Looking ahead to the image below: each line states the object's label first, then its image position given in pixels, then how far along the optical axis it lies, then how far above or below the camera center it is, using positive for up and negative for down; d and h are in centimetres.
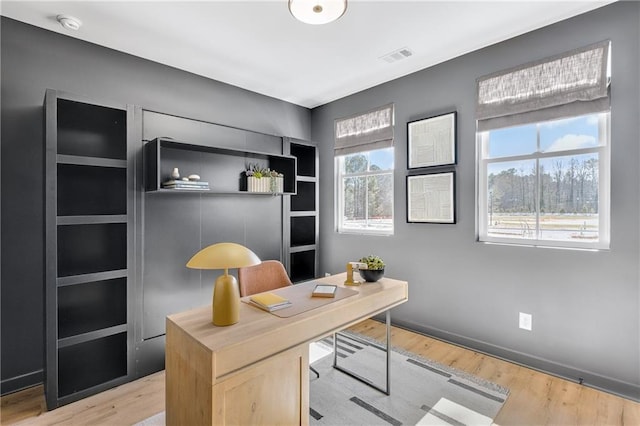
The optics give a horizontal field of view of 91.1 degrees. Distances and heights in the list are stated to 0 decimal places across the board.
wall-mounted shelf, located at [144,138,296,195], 270 +50
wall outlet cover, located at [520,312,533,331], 262 -92
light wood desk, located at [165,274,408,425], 131 -71
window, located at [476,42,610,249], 233 +50
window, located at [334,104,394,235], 371 +51
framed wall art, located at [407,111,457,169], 308 +73
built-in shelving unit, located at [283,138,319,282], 427 -6
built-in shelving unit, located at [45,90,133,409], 242 -29
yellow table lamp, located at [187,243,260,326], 149 -25
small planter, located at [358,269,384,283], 233 -46
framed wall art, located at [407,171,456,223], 308 +14
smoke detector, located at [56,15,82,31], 233 +144
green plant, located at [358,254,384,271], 233 -39
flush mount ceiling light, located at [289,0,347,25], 178 +118
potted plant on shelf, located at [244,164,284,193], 348 +37
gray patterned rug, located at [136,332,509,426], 201 -131
